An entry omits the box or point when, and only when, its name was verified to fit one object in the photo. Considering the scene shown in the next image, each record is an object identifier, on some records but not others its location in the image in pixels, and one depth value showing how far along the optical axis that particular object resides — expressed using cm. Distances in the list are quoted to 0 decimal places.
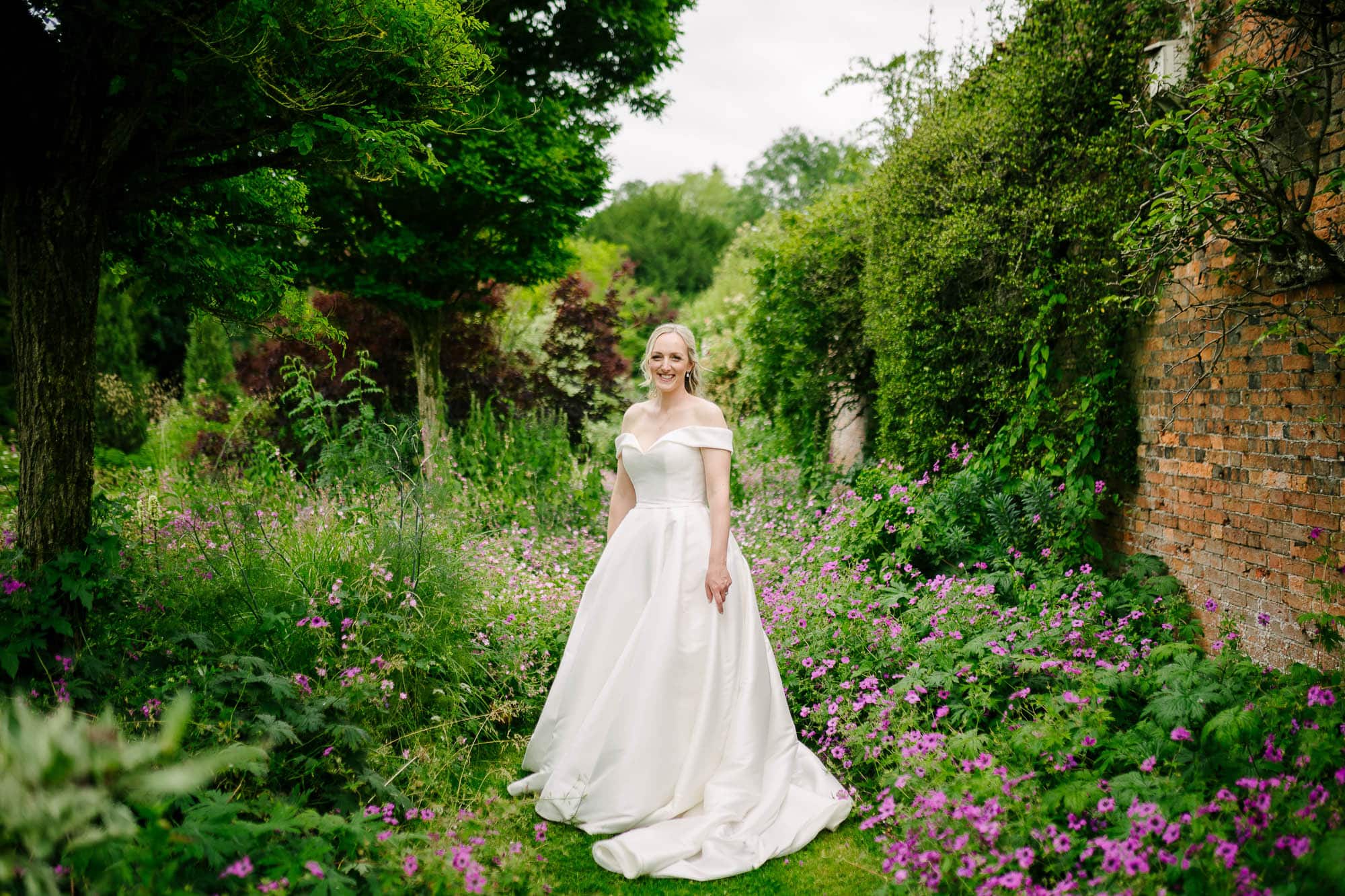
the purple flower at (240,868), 230
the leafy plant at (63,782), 150
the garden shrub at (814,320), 834
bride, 360
